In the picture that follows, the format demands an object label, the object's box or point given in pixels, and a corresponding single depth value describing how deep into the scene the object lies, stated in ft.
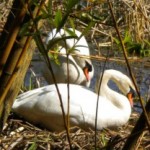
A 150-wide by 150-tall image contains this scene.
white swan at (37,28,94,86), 38.42
